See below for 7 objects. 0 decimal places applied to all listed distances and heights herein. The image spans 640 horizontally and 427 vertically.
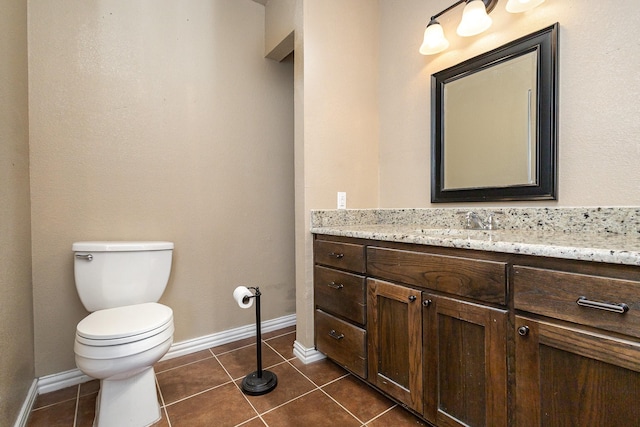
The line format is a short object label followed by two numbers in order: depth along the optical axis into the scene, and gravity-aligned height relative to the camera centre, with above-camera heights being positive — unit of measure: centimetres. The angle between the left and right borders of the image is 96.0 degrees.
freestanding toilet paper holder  149 -92
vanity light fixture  132 +94
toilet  114 -48
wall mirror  130 +44
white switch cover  192 +7
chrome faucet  146 -6
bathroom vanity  74 -38
